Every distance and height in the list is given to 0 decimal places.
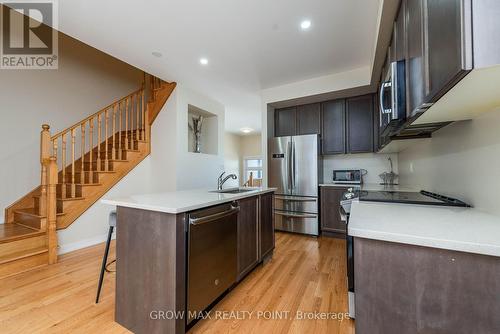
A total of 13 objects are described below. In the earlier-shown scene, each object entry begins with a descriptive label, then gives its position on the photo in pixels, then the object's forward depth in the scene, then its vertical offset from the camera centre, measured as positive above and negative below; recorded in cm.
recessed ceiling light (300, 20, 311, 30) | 227 +154
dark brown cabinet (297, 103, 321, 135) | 396 +96
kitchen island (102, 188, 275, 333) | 133 -58
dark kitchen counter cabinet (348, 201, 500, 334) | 70 -37
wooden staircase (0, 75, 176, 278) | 244 -15
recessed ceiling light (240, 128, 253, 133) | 760 +147
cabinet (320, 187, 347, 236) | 350 -63
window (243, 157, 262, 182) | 883 +18
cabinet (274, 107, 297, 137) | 418 +96
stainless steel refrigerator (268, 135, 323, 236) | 363 -15
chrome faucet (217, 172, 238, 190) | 255 -12
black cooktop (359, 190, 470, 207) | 148 -22
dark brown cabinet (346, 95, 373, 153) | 357 +78
